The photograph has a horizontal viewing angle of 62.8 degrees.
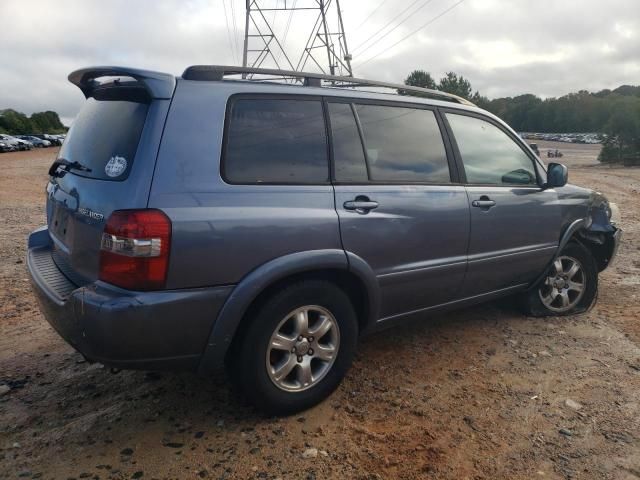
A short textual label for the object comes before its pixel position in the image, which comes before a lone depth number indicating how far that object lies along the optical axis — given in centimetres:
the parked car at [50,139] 5688
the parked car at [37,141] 5201
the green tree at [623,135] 3409
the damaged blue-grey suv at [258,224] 238
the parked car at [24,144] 4616
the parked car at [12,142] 4397
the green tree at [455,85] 5943
